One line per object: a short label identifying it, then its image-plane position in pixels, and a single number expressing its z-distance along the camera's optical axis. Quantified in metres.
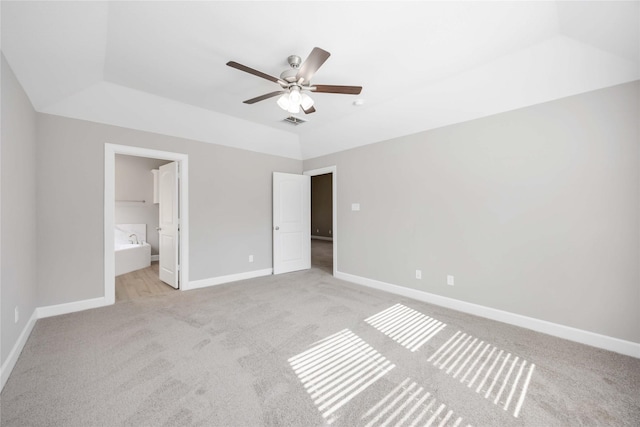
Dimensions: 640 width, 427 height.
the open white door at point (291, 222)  4.94
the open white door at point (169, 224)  4.02
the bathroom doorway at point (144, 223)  3.36
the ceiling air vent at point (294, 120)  4.04
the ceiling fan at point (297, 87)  2.15
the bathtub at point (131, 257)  4.97
